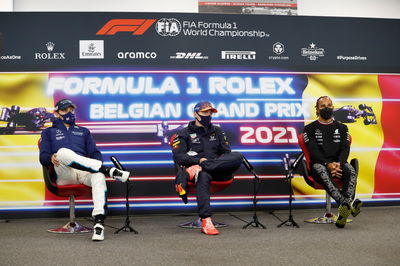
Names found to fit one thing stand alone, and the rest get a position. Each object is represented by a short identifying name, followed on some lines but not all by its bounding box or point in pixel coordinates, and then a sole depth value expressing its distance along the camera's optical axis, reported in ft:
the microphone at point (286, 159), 18.49
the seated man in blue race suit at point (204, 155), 14.40
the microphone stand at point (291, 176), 15.15
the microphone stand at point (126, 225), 14.33
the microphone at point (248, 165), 15.43
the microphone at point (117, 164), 14.52
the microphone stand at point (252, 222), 15.03
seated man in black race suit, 14.69
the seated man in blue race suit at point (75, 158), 13.85
